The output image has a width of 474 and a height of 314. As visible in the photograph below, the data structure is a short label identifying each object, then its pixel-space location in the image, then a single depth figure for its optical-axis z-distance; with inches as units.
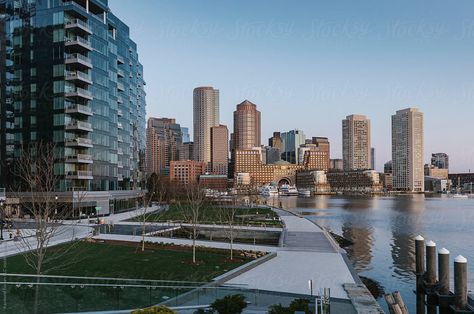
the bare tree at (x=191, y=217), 2307.3
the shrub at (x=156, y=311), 506.3
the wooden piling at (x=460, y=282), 859.9
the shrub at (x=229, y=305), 647.8
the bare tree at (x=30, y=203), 1261.1
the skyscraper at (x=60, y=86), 2901.1
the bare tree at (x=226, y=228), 1458.8
